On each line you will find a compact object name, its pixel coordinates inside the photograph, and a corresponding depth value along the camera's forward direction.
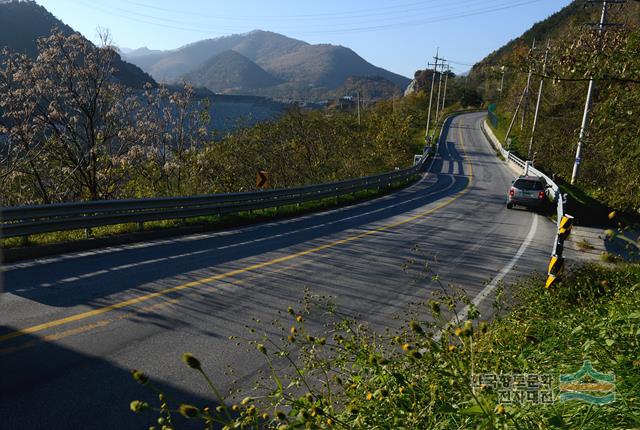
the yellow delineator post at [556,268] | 7.13
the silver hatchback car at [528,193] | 19.64
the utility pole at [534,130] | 41.03
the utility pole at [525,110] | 53.80
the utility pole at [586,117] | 23.99
